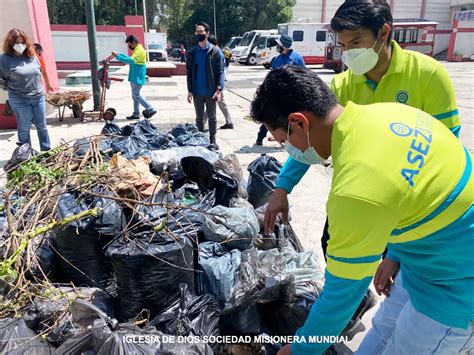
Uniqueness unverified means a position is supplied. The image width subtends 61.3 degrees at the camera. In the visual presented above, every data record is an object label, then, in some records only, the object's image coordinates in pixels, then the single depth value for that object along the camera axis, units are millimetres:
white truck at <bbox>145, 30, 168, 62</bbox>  28281
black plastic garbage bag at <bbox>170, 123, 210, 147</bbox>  4016
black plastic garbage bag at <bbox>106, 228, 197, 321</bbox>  2080
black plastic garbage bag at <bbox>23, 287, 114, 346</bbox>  1980
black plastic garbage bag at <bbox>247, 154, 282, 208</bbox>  3471
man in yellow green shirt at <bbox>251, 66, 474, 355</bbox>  990
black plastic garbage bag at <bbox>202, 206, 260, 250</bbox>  2547
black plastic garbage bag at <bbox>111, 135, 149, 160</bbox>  3635
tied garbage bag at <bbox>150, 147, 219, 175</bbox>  3350
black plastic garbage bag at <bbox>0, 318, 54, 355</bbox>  1843
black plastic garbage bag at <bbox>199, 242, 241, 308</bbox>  2223
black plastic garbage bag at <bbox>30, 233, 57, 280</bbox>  2358
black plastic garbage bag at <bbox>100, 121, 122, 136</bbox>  4305
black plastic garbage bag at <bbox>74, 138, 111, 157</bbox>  3357
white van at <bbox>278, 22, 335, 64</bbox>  22453
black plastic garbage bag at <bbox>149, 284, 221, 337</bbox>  1949
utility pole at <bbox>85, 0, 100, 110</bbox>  8906
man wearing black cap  6188
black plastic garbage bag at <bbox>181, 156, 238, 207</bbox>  3150
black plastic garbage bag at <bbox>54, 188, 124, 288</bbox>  2350
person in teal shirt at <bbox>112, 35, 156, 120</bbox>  7926
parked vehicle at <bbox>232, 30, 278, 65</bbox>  24469
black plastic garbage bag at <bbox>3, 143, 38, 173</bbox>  3557
